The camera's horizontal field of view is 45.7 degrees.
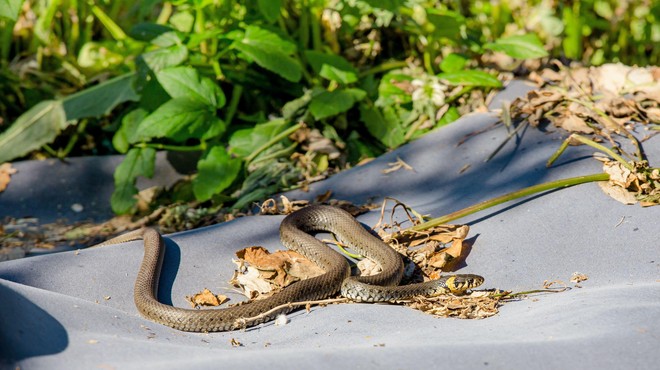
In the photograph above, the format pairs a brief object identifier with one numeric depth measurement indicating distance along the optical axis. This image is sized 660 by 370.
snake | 3.69
